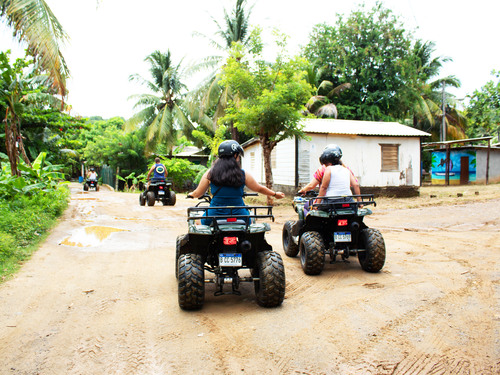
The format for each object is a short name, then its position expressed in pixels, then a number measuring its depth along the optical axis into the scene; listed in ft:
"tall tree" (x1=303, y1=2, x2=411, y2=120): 94.27
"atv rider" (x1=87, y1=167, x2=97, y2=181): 83.61
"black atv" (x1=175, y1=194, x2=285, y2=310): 13.44
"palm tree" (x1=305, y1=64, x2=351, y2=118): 91.66
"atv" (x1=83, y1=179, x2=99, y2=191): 83.10
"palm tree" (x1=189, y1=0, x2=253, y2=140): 81.51
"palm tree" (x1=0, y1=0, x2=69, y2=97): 24.89
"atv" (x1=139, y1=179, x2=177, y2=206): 49.57
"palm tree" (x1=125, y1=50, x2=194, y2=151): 97.09
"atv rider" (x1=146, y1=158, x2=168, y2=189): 49.55
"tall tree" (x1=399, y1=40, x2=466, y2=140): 107.55
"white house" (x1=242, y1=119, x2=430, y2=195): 56.95
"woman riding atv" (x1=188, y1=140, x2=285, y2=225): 14.89
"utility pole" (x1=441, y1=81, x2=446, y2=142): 102.06
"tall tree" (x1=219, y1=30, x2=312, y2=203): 45.25
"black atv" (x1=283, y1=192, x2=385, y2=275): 17.78
